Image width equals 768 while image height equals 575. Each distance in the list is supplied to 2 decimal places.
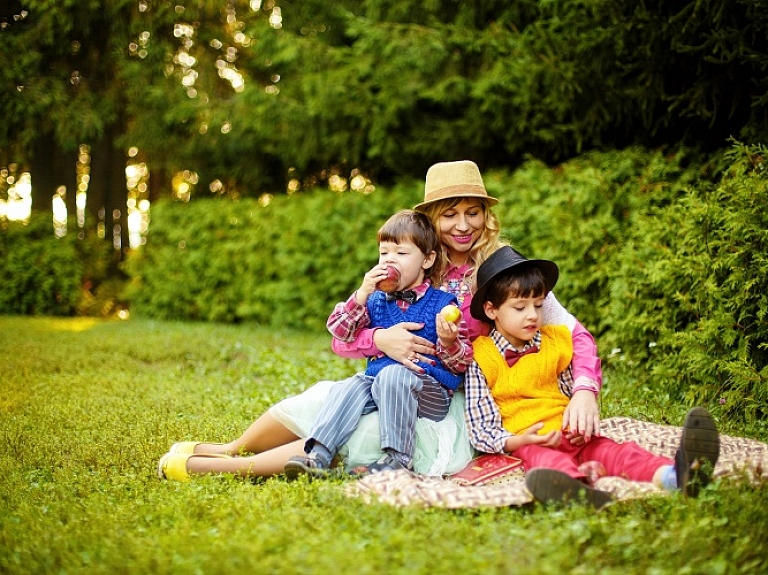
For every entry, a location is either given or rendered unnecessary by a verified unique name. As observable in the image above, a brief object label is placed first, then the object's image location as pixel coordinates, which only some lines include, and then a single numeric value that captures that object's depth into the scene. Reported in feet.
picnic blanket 11.19
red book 12.75
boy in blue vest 13.07
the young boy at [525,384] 12.52
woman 13.46
